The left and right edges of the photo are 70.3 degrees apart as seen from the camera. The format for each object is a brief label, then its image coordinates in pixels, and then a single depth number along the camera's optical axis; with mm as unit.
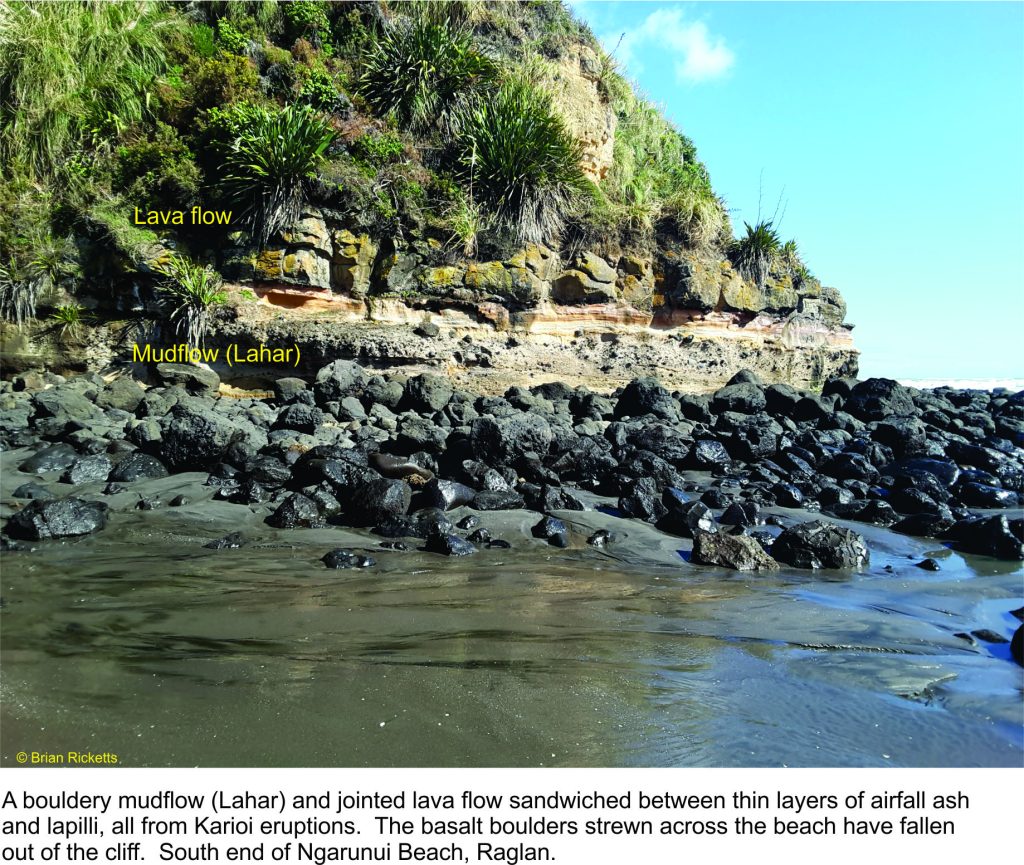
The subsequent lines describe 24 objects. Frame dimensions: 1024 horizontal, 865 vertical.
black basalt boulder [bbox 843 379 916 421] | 13688
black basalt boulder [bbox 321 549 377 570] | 5527
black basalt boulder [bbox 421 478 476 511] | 7027
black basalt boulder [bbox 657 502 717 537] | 6762
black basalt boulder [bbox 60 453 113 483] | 7523
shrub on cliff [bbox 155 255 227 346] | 11812
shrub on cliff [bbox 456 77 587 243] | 13531
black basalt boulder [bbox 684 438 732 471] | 9516
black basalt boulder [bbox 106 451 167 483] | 7590
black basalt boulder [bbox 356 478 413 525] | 6637
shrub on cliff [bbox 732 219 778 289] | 16547
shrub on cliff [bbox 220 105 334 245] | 12031
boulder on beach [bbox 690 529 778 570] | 5902
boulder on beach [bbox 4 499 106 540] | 5852
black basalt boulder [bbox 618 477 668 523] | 7219
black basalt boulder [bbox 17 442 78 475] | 7746
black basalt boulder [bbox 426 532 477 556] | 5977
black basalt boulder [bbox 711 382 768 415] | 13461
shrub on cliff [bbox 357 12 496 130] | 13938
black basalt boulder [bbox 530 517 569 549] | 6457
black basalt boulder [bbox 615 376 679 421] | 12172
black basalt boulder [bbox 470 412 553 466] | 8312
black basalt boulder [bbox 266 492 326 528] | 6562
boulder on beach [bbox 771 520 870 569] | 6016
